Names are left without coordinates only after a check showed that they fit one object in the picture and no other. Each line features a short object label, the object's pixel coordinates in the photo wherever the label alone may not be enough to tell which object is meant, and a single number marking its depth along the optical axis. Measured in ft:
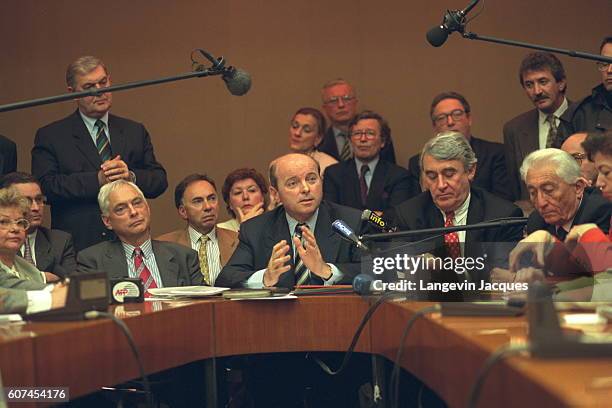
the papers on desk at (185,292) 21.64
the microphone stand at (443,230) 18.38
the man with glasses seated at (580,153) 24.40
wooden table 10.64
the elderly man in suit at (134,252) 24.91
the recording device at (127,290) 20.75
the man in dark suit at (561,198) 21.47
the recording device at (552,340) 10.97
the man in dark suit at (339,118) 34.91
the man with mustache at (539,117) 29.44
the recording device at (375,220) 20.34
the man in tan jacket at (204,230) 30.50
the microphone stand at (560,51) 19.24
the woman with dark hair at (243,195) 31.51
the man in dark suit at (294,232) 24.28
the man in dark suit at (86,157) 28.71
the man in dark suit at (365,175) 31.79
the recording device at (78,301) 16.58
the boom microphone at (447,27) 20.73
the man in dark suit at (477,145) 30.41
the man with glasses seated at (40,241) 27.46
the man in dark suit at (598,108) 27.93
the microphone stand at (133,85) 19.83
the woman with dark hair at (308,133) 33.96
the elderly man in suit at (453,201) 23.48
